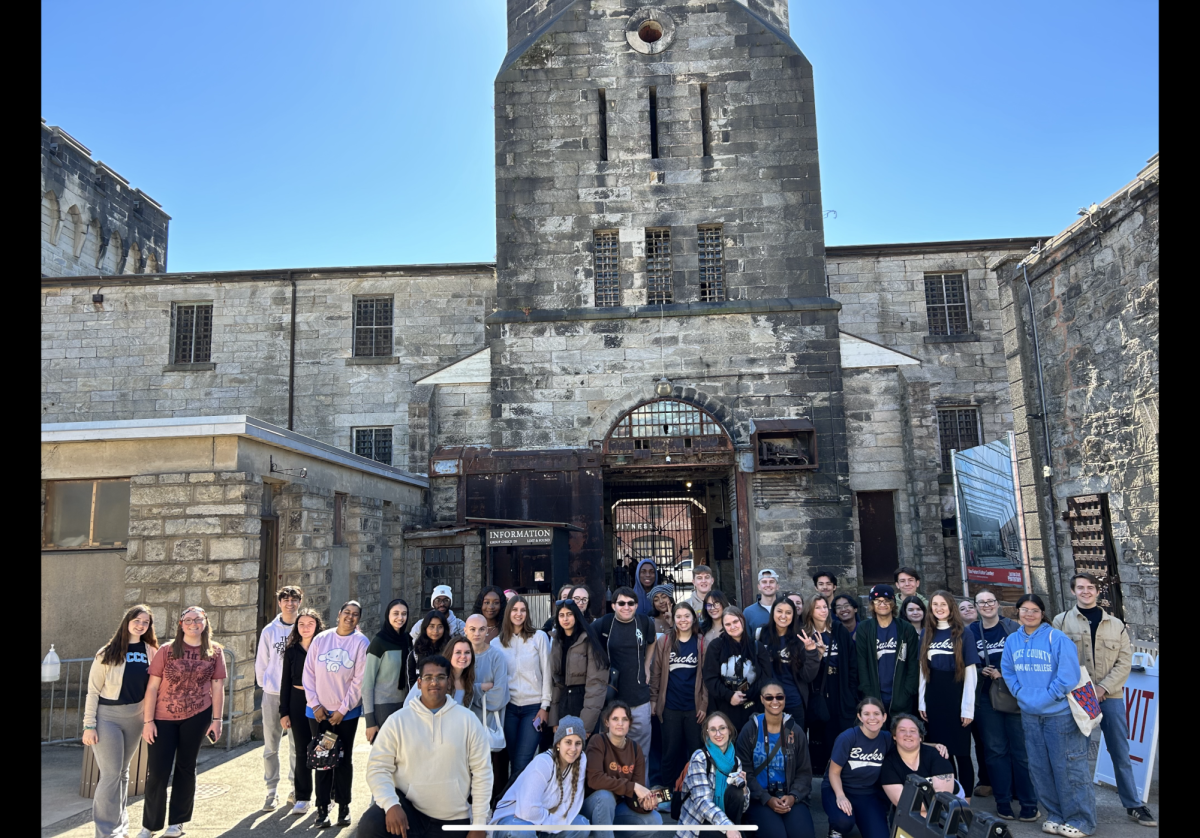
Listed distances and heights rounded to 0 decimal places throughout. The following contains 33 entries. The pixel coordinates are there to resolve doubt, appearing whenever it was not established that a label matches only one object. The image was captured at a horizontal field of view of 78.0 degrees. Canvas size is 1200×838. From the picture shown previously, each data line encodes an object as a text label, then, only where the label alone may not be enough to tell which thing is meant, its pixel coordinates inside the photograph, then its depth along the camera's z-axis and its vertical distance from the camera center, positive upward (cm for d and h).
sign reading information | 1459 -70
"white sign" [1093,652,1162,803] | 637 -218
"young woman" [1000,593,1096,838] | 575 -188
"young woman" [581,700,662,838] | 534 -207
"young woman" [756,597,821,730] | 645 -144
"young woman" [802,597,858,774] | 675 -174
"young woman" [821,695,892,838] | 546 -215
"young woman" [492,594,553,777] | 659 -165
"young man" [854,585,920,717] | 646 -149
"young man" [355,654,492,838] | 458 -159
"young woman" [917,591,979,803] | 628 -162
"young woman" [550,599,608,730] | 648 -150
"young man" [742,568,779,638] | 767 -120
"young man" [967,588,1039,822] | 620 -226
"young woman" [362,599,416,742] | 623 -140
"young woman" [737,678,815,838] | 545 -210
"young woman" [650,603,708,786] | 669 -176
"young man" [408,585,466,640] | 742 -102
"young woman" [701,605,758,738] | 625 -149
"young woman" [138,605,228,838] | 568 -157
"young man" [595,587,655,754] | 666 -141
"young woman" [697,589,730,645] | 696 -115
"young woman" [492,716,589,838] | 510 -201
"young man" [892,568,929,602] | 753 -96
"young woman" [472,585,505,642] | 726 -102
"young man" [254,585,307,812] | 661 -149
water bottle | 756 -153
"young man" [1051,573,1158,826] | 610 -154
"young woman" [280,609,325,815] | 639 -171
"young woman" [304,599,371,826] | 607 -157
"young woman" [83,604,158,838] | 558 -156
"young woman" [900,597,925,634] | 702 -117
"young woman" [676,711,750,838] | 527 -211
